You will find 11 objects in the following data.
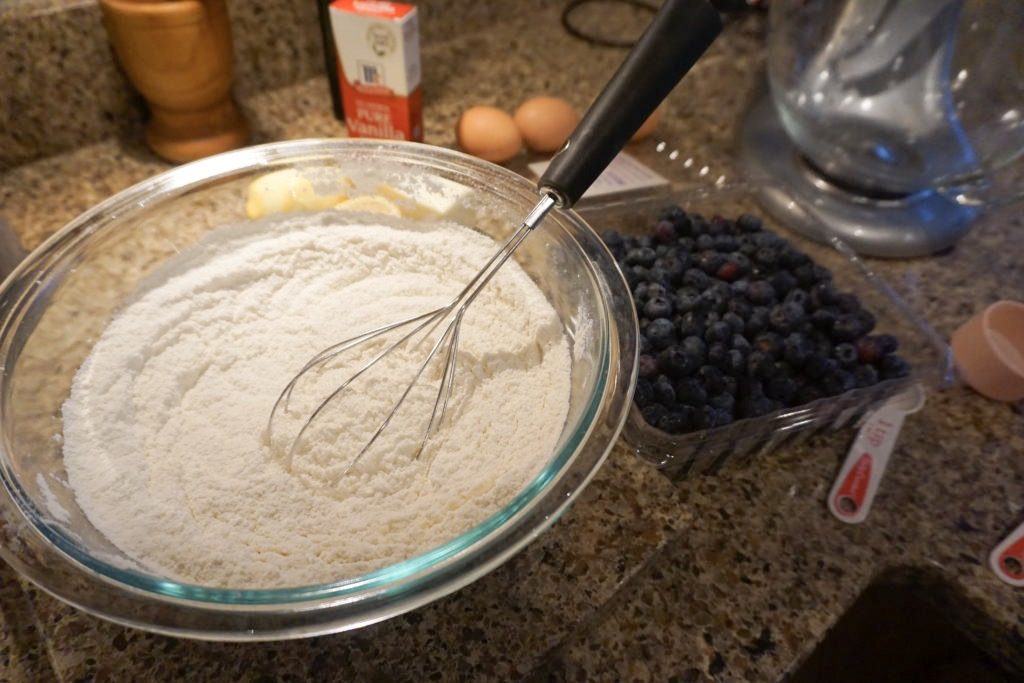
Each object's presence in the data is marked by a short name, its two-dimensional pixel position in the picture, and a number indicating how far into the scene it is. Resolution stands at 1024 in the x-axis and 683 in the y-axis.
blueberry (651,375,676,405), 0.65
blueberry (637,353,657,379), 0.67
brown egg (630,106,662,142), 1.05
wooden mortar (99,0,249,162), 0.78
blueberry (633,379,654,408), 0.65
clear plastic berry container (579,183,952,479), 0.61
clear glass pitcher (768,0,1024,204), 0.83
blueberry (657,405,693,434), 0.63
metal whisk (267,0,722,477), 0.48
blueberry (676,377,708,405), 0.65
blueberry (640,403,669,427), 0.63
